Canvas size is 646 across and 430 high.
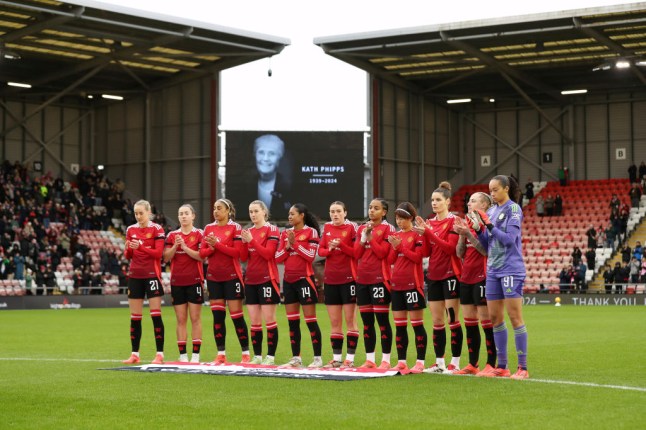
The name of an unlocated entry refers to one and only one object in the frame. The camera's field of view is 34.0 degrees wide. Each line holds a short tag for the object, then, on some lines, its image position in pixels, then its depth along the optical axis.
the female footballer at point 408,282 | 13.17
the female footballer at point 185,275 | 14.79
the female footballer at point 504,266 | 11.81
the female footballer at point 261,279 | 14.24
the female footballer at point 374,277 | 13.45
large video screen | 44.78
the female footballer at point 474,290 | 12.41
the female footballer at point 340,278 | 13.67
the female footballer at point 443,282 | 13.00
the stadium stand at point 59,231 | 39.38
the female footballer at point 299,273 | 13.88
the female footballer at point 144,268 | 15.09
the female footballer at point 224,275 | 14.56
